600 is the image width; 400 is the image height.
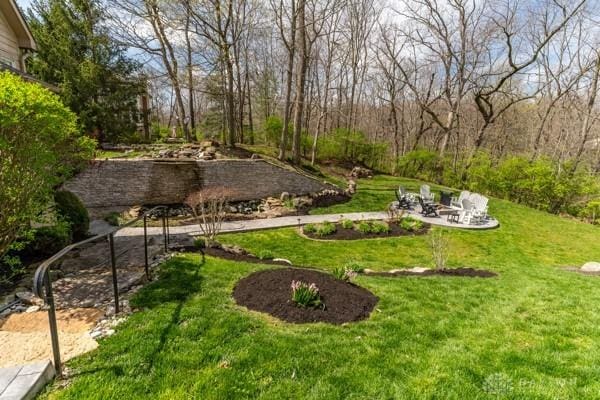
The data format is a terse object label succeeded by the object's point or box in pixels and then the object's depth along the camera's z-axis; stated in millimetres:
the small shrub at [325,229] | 8888
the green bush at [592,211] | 12272
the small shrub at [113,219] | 9080
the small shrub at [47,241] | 4991
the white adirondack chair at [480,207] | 10602
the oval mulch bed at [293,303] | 3414
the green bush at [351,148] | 19281
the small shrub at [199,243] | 6391
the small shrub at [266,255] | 6470
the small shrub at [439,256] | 6031
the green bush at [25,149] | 3566
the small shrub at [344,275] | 4484
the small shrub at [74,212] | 6590
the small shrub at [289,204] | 11570
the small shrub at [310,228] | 9117
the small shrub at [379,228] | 9172
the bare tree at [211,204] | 7484
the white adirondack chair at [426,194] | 12416
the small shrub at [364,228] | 9133
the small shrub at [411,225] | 9539
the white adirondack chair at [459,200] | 11989
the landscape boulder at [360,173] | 18173
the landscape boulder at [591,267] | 6656
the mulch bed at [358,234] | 8789
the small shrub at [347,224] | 9391
